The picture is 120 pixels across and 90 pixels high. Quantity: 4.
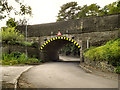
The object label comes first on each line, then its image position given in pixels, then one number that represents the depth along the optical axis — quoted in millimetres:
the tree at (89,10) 23109
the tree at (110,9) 18355
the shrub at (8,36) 12075
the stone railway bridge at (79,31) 11328
